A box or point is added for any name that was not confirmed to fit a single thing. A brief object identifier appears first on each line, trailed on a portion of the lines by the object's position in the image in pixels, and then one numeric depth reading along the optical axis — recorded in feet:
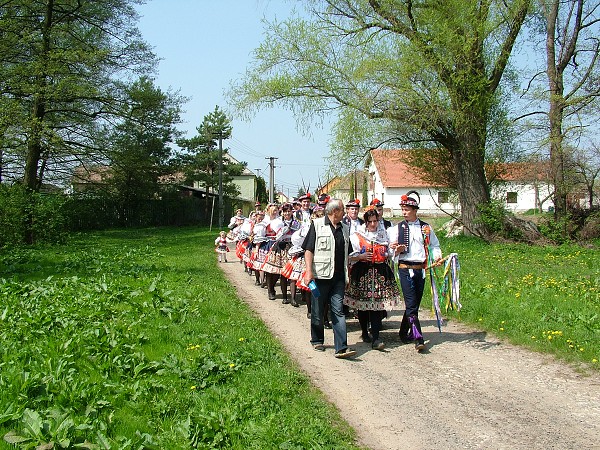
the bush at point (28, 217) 71.61
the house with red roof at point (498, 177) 80.84
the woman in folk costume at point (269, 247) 39.68
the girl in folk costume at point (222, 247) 65.26
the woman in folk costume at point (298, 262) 31.32
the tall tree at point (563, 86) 73.87
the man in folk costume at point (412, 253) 25.81
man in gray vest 24.94
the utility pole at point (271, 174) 194.55
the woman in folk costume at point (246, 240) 48.14
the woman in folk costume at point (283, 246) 38.70
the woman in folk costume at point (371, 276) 26.48
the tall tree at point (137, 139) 101.96
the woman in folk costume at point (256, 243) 42.29
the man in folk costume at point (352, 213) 31.04
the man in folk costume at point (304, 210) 38.50
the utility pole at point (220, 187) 154.18
